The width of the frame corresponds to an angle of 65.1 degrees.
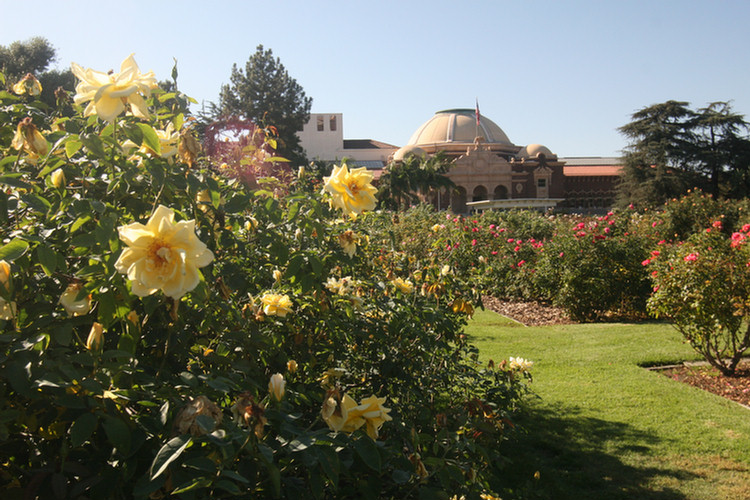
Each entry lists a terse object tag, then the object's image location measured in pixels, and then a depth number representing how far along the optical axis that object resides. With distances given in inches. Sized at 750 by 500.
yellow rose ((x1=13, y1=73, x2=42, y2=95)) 71.9
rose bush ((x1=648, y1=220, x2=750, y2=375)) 187.9
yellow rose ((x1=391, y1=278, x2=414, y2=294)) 100.3
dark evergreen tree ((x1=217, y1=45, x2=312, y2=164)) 1373.0
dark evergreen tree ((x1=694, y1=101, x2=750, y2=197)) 1444.4
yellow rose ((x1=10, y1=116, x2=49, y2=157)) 51.9
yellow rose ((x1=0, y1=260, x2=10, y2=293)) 39.3
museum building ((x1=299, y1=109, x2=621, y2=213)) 1807.3
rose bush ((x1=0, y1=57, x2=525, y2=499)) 38.8
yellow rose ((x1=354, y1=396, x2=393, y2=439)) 50.2
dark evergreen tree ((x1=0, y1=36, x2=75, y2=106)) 1059.4
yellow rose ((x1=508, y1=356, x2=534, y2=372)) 121.5
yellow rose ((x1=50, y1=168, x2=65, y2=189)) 49.0
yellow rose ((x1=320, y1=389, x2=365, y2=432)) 46.9
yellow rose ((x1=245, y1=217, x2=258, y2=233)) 65.6
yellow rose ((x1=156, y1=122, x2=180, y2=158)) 53.4
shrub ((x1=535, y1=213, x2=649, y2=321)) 316.8
